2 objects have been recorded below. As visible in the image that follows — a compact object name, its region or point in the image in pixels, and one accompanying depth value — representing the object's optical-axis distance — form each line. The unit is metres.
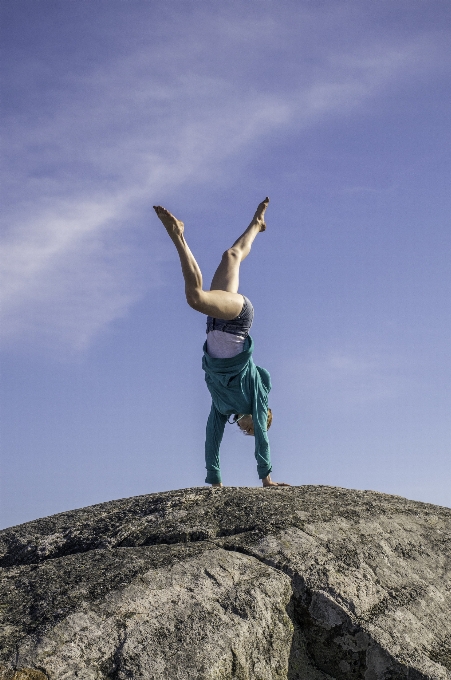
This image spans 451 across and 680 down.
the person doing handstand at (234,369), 6.70
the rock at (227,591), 3.33
